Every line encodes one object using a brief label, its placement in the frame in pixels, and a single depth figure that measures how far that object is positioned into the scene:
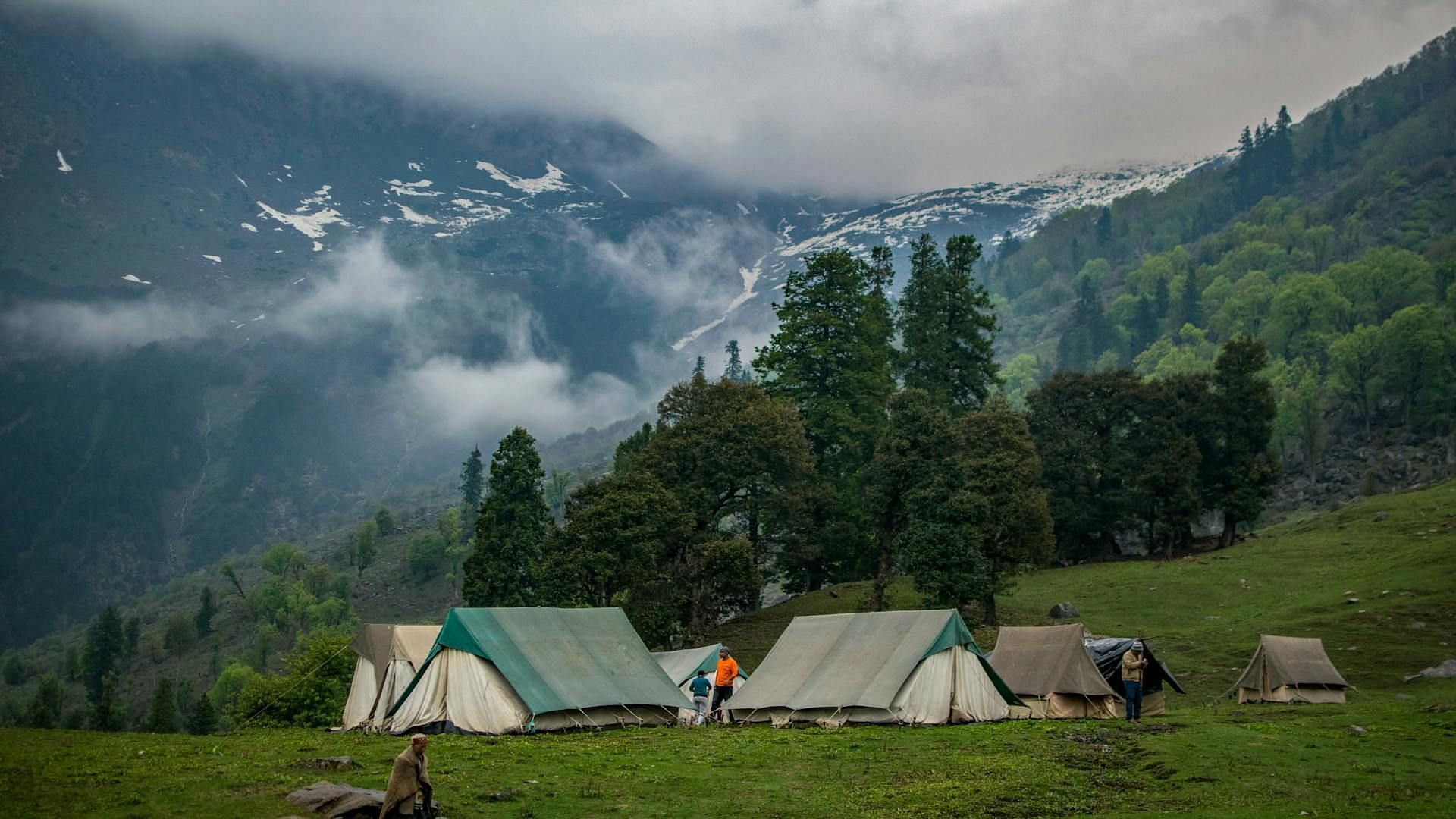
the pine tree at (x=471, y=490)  178.38
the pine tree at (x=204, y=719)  91.44
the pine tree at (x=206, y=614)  174.38
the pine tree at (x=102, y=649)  149.25
